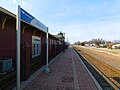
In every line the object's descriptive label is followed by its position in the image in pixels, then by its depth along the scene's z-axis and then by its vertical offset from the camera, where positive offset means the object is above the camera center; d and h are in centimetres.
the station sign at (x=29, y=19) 213 +81
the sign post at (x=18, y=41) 202 +10
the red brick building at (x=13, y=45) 271 +0
